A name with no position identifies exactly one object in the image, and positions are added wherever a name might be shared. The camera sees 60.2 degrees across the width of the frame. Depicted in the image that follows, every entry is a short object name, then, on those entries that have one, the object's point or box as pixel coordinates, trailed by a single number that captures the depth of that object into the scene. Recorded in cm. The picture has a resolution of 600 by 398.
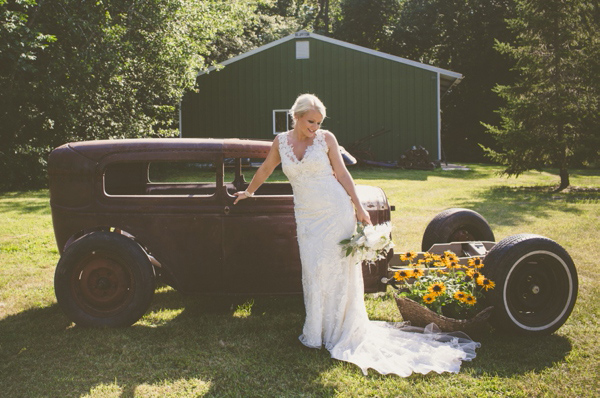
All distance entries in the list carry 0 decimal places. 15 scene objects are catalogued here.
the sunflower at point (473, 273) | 430
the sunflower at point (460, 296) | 415
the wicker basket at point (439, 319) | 414
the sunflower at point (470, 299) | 415
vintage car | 432
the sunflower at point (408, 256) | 490
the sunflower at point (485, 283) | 417
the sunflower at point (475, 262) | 448
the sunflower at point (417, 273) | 444
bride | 406
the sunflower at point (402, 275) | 444
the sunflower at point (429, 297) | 421
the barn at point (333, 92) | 2252
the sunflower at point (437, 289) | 423
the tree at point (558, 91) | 1430
